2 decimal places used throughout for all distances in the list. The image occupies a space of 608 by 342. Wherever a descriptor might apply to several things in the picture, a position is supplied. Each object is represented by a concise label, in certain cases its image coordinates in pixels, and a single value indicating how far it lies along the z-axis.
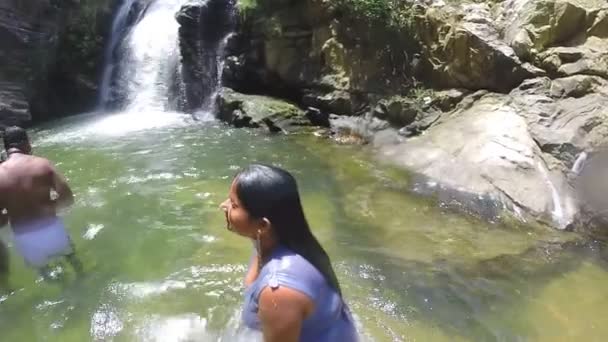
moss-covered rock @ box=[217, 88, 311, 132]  11.01
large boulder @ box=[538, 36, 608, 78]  7.55
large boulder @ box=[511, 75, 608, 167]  6.75
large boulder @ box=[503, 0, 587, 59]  8.02
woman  1.70
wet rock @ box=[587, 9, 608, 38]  7.79
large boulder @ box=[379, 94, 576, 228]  6.30
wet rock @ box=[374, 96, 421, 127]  9.24
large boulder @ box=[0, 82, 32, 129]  12.57
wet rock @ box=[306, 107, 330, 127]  10.99
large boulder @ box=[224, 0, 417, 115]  10.15
